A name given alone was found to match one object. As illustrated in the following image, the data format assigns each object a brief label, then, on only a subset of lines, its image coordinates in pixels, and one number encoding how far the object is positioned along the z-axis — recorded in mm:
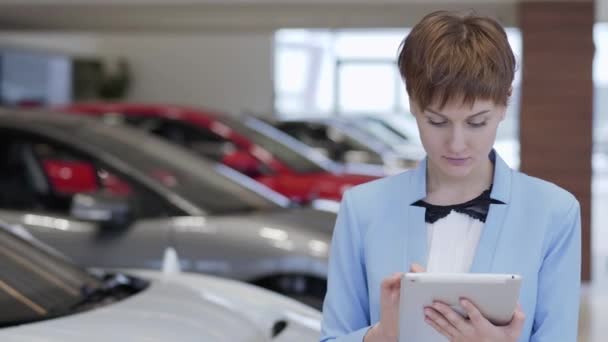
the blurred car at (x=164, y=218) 7519
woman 2724
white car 4337
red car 11723
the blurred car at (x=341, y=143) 15761
